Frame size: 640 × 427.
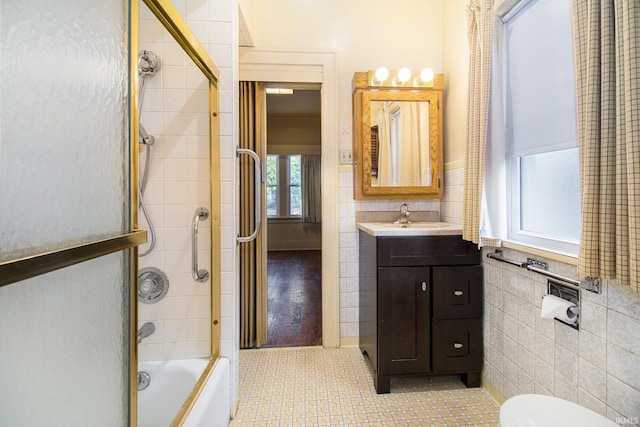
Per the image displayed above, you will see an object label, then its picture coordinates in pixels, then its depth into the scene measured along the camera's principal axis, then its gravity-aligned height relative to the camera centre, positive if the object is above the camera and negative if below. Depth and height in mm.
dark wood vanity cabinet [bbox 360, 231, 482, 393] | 1627 -584
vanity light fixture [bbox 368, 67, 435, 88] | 2012 +942
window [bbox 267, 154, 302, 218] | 6207 +497
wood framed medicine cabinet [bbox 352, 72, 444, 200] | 2055 +504
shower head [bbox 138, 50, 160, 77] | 1344 +709
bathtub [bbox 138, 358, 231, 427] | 1136 -816
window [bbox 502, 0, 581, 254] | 1147 +361
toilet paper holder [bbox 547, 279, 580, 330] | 1071 -345
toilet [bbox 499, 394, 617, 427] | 824 -631
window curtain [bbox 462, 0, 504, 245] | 1456 +506
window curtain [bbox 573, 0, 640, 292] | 791 +223
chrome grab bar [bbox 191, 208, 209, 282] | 1413 -200
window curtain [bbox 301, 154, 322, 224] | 6121 +426
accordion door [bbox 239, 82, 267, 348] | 2158 -226
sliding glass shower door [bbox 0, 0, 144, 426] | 507 -12
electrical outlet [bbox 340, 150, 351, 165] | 2164 +401
